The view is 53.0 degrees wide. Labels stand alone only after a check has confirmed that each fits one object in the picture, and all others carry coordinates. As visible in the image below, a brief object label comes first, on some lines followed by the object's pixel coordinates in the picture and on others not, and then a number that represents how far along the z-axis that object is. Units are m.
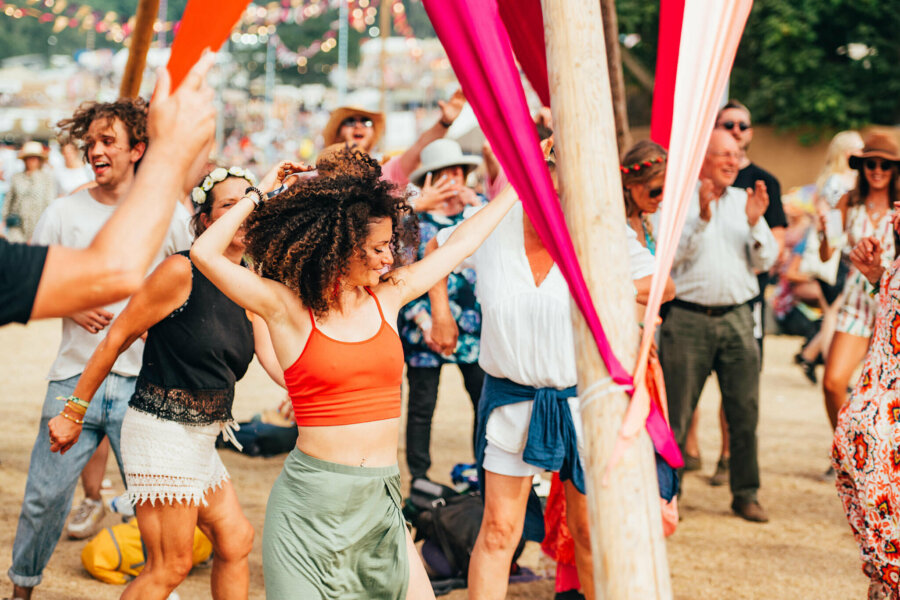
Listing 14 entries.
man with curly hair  3.63
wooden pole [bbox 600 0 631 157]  5.19
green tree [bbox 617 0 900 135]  23.62
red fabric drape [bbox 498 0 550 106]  2.60
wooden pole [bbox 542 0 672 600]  2.10
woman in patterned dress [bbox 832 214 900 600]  2.99
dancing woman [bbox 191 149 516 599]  2.58
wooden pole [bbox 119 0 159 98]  3.76
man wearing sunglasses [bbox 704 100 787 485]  5.68
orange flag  1.95
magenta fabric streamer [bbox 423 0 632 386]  2.21
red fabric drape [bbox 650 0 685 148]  2.58
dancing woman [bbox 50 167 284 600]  3.06
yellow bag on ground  4.29
